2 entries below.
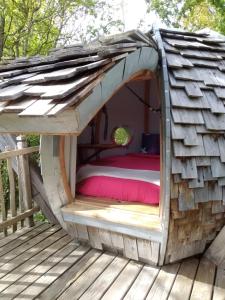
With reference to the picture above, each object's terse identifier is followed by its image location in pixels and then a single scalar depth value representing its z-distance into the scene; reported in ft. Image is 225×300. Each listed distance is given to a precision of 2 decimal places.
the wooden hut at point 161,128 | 5.54
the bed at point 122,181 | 8.79
